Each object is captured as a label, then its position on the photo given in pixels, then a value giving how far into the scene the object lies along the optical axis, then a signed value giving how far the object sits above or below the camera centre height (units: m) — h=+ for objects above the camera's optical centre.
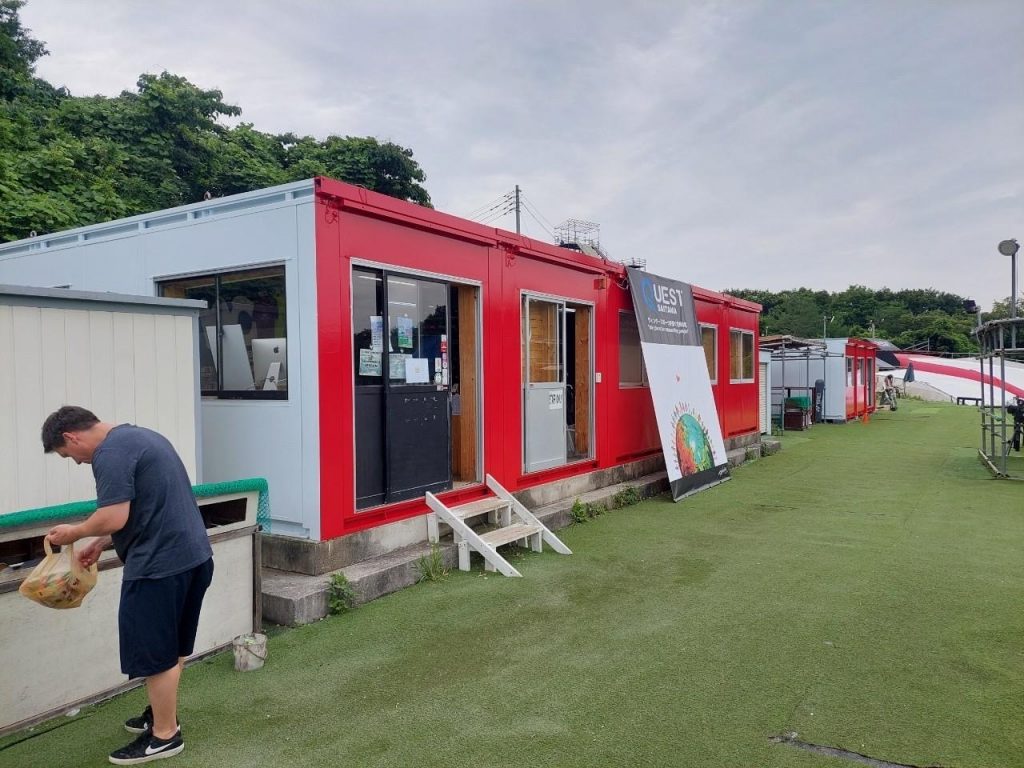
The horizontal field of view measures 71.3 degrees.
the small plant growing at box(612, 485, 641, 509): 8.22 -1.43
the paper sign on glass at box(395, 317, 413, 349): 5.75 +0.38
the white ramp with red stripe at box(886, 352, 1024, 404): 29.86 -0.19
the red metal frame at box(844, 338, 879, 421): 21.36 -0.23
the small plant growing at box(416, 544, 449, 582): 5.34 -1.43
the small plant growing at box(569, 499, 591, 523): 7.34 -1.41
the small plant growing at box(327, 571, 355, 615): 4.62 -1.41
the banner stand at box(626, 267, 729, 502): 8.70 -0.12
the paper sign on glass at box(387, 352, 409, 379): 5.66 +0.12
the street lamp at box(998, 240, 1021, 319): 10.70 +1.79
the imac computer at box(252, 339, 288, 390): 5.17 +0.13
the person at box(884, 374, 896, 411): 26.97 -0.89
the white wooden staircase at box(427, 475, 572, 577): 5.58 -1.29
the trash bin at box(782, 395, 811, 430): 18.97 -1.10
